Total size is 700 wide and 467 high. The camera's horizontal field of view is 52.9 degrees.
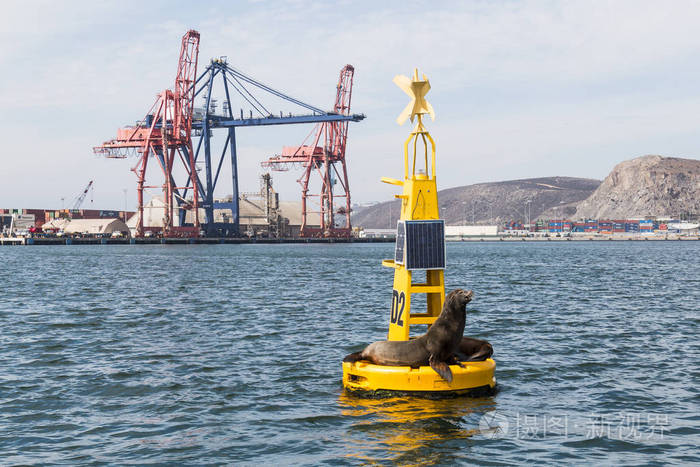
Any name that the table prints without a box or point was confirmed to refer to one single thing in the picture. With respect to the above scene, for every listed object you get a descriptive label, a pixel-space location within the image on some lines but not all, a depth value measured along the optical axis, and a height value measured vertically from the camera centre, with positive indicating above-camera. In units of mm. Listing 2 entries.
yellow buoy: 12250 -843
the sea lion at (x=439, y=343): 12281 -1955
